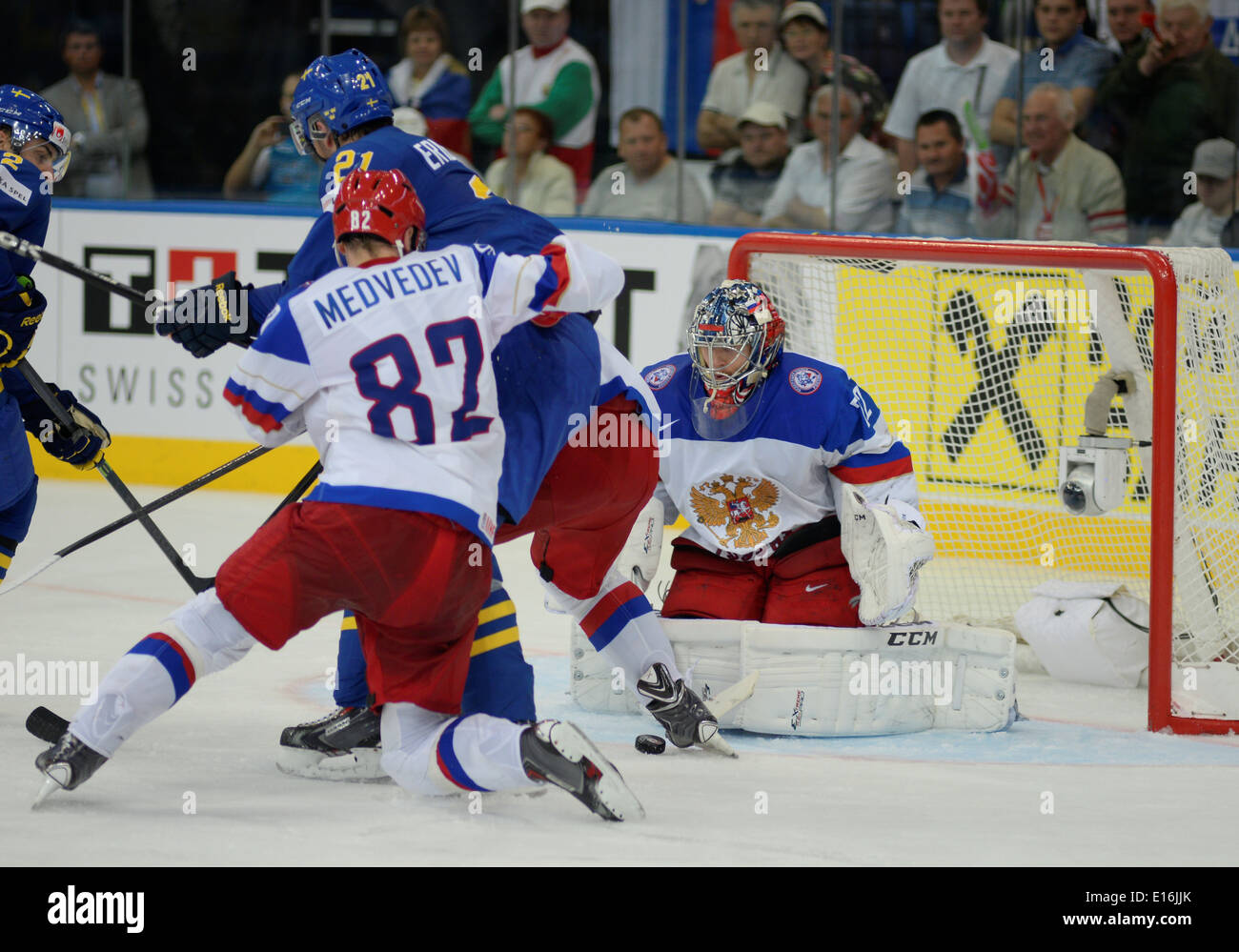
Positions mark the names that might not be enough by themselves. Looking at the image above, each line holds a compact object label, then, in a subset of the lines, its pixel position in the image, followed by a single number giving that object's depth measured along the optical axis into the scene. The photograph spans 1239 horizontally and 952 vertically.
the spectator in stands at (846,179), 12.77
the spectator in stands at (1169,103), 11.83
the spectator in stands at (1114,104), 11.98
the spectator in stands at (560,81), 13.59
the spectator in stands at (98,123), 14.48
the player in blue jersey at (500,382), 6.07
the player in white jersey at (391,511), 5.48
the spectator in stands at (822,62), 12.77
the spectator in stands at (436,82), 13.99
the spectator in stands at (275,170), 14.08
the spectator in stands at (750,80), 12.95
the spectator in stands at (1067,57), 12.12
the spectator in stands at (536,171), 13.61
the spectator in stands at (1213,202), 11.76
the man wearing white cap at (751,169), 13.04
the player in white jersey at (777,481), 7.27
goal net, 7.67
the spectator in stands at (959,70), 12.39
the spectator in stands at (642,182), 13.16
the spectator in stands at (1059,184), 12.16
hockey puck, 7.02
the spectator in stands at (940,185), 12.56
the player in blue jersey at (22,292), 7.48
